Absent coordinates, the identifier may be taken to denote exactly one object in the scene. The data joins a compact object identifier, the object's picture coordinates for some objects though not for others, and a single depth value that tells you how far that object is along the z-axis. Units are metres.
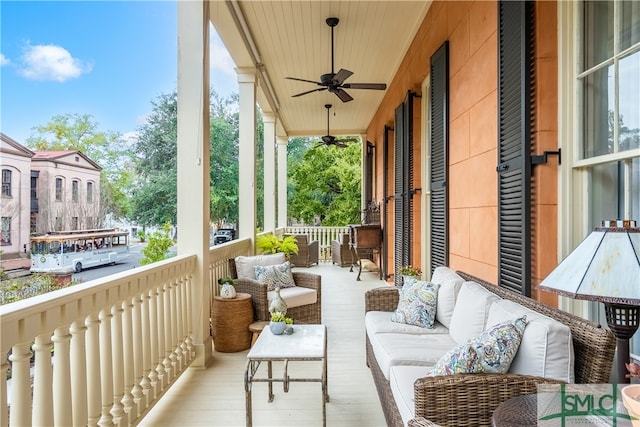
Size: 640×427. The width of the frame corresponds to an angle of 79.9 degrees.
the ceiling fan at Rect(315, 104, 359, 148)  8.40
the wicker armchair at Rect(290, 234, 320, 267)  9.05
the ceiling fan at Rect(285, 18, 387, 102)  4.62
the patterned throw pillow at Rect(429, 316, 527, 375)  1.57
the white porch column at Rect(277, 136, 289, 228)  10.12
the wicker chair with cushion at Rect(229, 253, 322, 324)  3.71
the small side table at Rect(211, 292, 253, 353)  3.52
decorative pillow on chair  4.05
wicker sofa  1.48
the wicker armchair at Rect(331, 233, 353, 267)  9.36
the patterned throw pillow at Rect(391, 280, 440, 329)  2.79
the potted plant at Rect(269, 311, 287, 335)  2.59
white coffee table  2.15
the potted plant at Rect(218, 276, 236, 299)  3.59
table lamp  1.24
